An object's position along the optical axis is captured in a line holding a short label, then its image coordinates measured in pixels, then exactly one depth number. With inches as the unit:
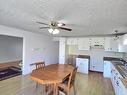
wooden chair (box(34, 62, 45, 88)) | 102.8
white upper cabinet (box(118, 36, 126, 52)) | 109.3
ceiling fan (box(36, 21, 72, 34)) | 79.8
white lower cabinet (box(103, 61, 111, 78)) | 142.6
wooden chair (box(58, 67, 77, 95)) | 77.2
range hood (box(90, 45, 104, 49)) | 171.4
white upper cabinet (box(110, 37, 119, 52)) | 151.0
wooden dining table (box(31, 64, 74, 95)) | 65.9
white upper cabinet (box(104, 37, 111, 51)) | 157.3
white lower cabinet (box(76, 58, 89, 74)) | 163.5
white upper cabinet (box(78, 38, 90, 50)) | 175.7
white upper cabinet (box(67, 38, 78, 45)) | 186.9
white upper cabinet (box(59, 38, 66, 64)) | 190.2
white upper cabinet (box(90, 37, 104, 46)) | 164.9
